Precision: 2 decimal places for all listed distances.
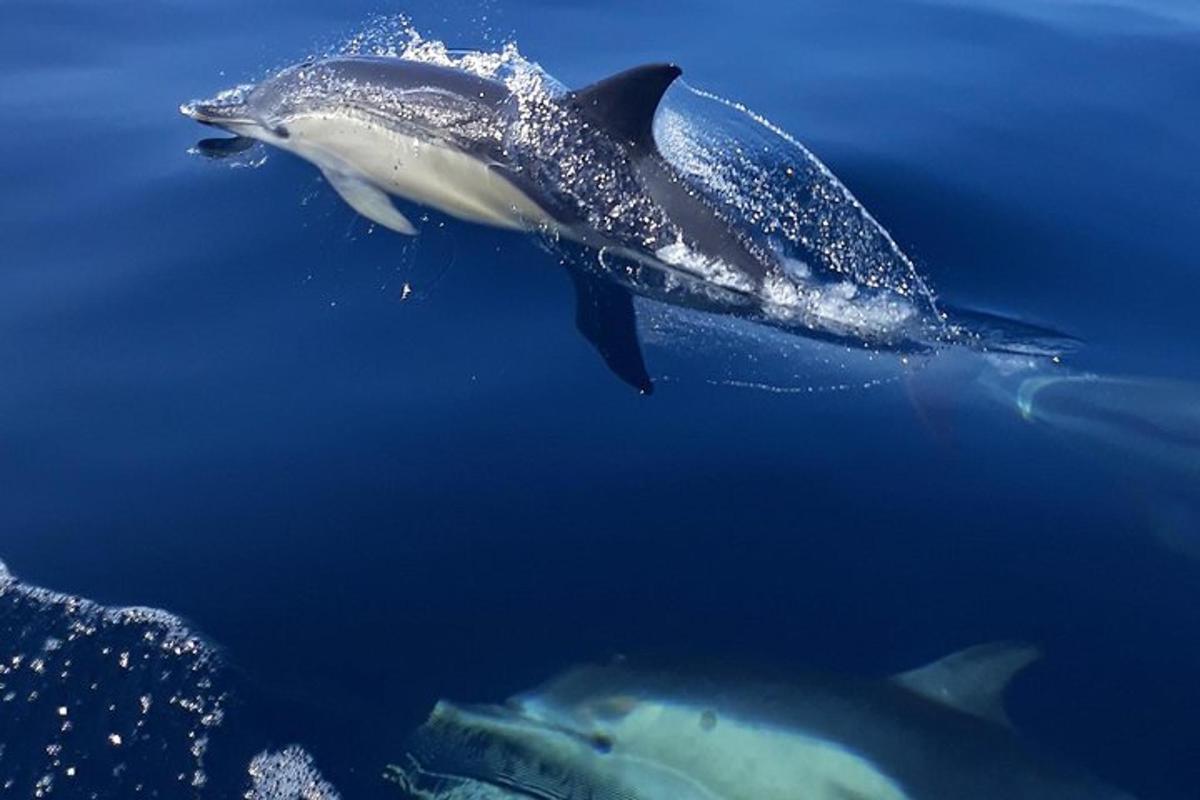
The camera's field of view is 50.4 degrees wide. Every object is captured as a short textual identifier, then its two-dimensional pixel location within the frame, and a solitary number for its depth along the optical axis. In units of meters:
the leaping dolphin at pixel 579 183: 7.22
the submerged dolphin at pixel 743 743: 4.45
